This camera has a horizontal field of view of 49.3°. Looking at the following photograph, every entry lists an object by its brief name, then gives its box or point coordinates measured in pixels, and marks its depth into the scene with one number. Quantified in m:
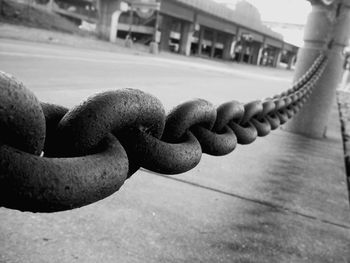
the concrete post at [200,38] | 40.41
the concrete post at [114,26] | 28.83
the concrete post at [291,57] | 63.59
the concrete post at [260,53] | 50.72
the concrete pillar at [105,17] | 28.72
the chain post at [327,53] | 3.53
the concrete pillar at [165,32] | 35.84
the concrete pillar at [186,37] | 35.16
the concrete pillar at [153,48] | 24.30
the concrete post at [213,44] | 42.66
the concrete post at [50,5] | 36.18
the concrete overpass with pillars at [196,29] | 29.28
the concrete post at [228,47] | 43.72
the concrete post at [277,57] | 57.16
